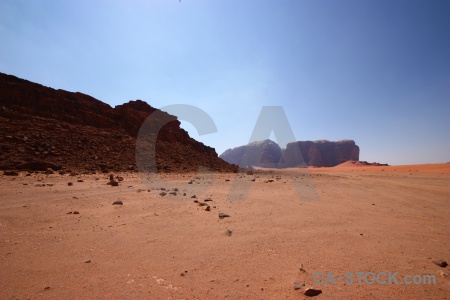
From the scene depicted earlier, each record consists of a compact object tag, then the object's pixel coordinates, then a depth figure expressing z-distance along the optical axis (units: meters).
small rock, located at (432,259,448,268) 2.58
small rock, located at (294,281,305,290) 2.10
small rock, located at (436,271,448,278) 2.37
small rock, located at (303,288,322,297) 2.02
